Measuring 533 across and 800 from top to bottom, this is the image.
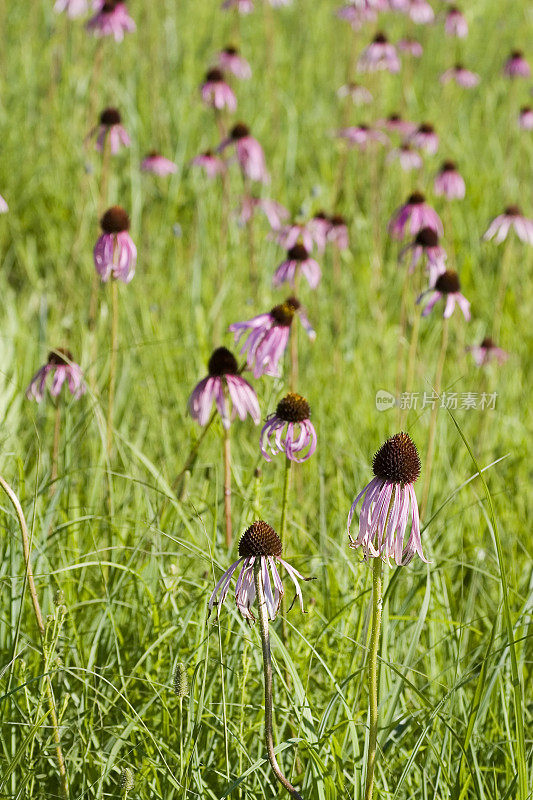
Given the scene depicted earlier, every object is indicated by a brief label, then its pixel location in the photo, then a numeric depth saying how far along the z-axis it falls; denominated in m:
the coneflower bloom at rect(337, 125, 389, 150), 8.15
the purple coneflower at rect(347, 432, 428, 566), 2.12
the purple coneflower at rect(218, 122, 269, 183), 7.28
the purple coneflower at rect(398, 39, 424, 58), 9.17
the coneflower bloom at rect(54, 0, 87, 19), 7.90
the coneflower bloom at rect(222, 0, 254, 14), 8.59
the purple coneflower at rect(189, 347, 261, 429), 3.52
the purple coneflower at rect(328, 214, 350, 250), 7.17
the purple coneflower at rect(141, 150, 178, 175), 7.94
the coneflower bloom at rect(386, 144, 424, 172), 8.09
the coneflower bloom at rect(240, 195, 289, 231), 7.46
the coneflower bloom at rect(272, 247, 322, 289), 5.61
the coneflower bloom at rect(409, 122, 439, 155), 8.30
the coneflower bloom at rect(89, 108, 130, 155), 6.27
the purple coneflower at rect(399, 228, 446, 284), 5.42
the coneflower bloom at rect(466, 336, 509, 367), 6.12
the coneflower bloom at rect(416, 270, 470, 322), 4.96
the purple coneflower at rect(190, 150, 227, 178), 8.09
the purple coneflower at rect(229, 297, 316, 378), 3.68
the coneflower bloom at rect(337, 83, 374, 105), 9.13
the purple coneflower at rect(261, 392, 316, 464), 2.98
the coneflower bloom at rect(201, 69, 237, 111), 7.61
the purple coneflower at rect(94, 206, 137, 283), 4.18
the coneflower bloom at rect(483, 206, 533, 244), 7.05
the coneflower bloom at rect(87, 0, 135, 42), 7.34
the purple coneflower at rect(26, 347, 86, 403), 4.08
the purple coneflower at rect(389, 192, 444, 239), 6.47
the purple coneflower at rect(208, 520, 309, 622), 2.13
